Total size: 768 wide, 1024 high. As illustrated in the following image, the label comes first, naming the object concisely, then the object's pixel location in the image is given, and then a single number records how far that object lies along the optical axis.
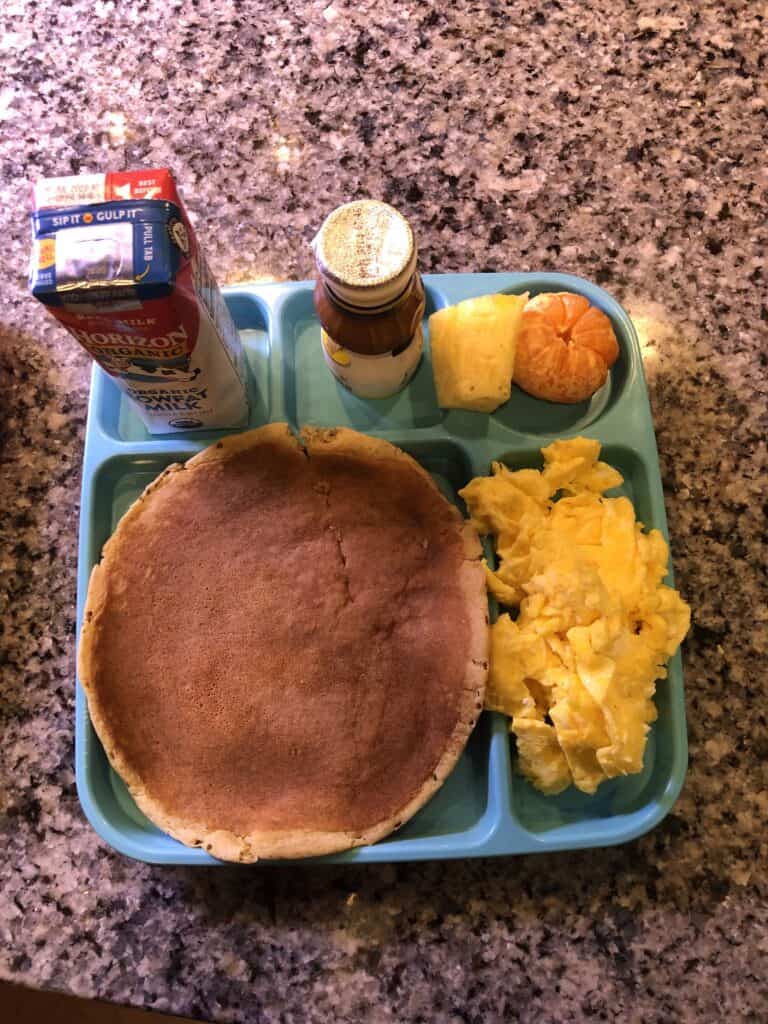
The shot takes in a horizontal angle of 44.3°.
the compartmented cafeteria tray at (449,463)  0.40
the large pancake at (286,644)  0.40
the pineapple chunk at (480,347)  0.41
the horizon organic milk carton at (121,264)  0.32
